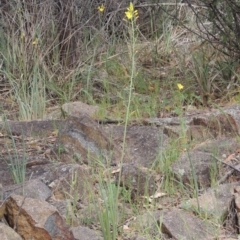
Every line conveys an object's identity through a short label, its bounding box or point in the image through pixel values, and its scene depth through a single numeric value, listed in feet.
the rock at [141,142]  16.77
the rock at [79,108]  21.12
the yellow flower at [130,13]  11.36
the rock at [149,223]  12.44
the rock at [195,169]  14.81
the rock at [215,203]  13.06
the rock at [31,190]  13.38
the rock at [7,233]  10.98
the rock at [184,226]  12.22
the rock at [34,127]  19.76
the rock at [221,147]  16.39
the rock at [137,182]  14.25
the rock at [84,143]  16.51
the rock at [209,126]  18.08
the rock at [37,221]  11.40
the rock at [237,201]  12.85
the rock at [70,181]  14.25
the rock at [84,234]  12.04
